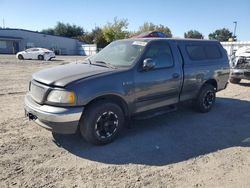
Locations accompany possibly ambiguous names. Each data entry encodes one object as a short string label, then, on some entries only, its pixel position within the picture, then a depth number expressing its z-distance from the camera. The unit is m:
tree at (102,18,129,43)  42.65
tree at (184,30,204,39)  66.96
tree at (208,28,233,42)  72.59
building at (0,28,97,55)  38.47
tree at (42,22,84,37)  57.85
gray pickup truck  3.04
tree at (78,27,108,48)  47.14
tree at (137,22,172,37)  46.90
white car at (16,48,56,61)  22.03
